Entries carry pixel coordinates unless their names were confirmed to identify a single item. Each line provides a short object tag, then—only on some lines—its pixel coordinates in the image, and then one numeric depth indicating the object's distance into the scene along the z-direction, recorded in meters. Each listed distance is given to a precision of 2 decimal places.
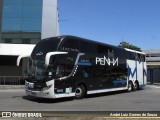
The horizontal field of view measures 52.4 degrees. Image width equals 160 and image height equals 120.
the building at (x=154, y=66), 22.39
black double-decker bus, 8.53
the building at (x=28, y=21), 21.98
